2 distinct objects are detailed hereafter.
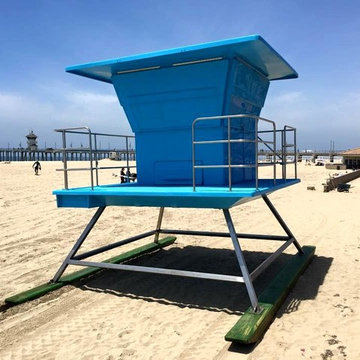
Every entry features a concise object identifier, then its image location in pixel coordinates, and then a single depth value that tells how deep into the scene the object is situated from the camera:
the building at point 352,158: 40.50
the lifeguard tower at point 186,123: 5.15
